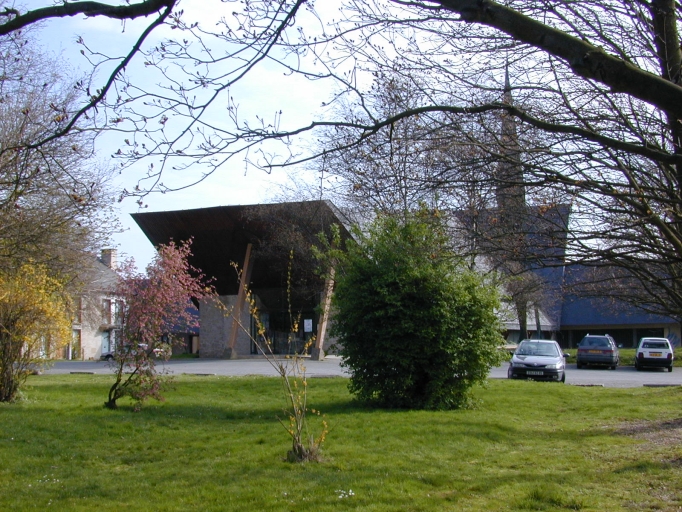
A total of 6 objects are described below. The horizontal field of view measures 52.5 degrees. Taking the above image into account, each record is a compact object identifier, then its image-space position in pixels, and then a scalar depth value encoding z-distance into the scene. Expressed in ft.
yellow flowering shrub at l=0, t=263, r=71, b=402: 44.24
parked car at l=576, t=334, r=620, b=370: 105.19
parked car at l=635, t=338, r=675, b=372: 102.78
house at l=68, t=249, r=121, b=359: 46.74
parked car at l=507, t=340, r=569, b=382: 73.00
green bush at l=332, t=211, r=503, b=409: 43.11
